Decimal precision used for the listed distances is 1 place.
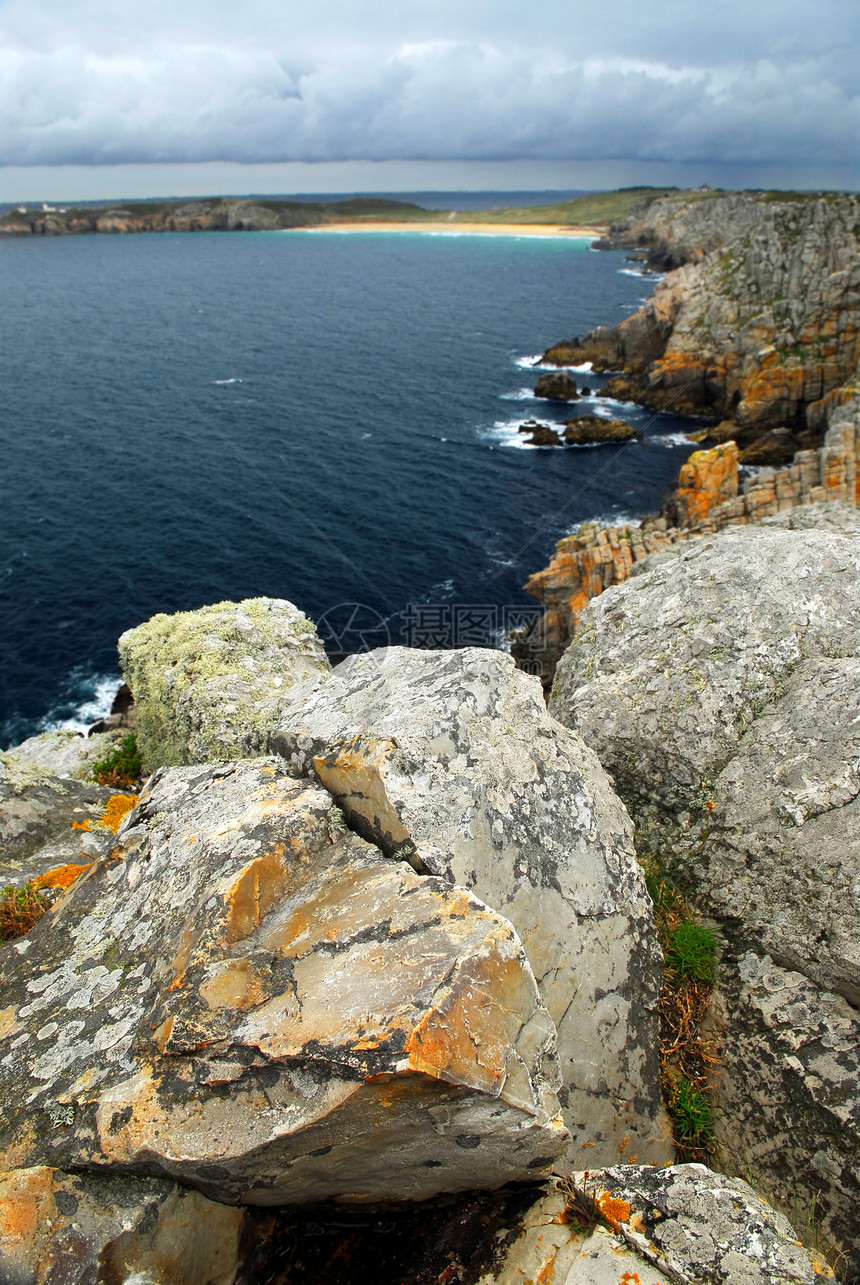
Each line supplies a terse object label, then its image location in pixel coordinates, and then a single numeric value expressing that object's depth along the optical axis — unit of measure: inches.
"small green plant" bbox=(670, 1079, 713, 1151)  311.3
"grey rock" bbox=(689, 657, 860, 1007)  315.3
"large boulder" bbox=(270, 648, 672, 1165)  293.7
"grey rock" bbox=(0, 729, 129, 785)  638.5
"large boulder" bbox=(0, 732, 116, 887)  427.8
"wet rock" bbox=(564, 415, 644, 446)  3228.3
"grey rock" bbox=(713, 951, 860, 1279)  281.6
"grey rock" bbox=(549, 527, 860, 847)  389.1
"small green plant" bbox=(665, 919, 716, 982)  339.6
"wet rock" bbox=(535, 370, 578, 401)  3794.3
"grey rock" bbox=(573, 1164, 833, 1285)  214.8
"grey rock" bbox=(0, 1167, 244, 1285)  208.7
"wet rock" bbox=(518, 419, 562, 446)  3203.7
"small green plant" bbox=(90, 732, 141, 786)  593.0
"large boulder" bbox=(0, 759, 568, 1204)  218.4
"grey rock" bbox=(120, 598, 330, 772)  444.1
